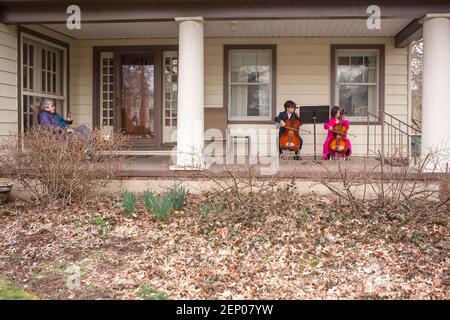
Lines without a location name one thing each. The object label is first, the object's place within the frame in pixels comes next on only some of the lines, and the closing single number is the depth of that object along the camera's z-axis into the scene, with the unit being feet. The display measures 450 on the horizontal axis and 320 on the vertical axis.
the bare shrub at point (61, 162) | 21.11
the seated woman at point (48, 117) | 26.73
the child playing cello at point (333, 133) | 30.40
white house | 29.76
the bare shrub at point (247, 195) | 20.53
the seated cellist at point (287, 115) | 31.17
